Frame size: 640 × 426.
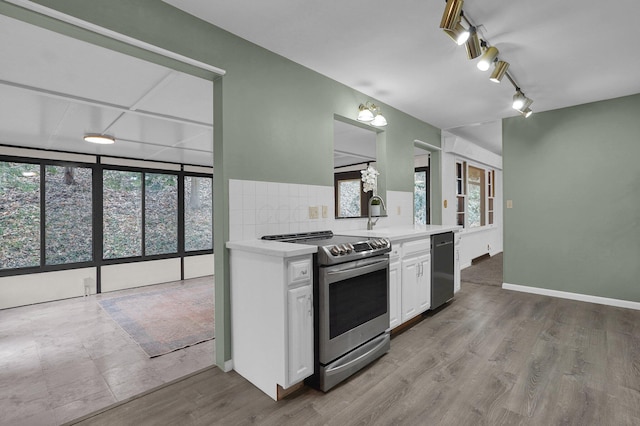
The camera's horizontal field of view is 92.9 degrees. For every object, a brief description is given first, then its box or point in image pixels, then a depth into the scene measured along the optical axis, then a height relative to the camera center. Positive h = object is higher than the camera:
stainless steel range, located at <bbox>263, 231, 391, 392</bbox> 2.02 -0.67
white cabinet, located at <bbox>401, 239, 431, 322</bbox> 2.93 -0.67
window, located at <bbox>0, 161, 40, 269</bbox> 4.33 +0.01
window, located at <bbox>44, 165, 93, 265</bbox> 4.66 +0.02
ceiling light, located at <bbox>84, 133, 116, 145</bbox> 3.80 +0.98
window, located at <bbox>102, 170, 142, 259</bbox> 5.20 +0.02
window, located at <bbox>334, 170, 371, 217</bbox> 7.00 +0.44
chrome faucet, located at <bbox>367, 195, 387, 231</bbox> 3.51 -0.11
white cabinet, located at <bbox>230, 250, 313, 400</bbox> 1.86 -0.68
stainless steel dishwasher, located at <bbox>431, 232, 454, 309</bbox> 3.37 -0.65
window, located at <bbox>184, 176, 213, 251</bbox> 6.12 +0.03
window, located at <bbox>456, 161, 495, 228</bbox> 6.17 +0.38
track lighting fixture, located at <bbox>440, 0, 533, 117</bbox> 1.78 +1.20
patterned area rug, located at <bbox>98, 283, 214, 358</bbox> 2.95 -1.23
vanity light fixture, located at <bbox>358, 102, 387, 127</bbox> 3.25 +1.07
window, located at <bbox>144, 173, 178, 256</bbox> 5.64 +0.02
